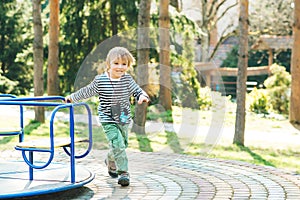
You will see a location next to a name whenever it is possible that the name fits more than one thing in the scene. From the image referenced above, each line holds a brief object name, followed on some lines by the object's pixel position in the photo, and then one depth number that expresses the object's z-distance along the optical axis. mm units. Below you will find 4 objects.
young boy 5363
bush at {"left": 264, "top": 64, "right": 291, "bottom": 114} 15414
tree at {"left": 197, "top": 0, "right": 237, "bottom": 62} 27891
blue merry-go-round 4770
